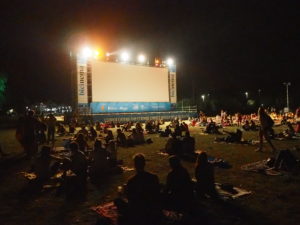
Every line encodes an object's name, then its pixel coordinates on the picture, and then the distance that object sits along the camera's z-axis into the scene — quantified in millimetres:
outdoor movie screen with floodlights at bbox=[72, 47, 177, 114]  32188
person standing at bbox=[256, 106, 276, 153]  11836
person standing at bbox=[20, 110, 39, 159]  11523
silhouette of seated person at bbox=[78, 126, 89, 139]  17670
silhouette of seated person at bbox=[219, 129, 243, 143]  15297
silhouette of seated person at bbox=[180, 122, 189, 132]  18731
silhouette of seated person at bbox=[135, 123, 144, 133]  16456
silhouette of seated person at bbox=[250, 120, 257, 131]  22109
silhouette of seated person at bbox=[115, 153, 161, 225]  4786
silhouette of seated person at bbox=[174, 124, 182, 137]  16248
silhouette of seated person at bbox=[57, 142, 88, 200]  7098
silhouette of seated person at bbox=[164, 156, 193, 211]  5406
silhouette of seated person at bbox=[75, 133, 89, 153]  10781
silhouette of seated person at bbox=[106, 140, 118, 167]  9357
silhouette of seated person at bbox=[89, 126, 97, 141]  17892
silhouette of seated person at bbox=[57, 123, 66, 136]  22159
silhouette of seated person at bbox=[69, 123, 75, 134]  22703
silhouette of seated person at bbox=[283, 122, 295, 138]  16483
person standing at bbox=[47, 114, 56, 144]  16734
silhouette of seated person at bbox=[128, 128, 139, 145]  15569
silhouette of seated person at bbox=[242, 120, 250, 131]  22261
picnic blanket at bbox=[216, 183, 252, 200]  6503
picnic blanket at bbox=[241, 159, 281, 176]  8477
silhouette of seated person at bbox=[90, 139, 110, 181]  8578
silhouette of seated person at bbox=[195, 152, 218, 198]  6328
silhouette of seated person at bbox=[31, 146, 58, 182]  8104
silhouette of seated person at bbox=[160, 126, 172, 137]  19219
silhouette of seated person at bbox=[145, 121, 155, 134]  21969
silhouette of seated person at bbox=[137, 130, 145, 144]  16016
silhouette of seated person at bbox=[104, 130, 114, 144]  14289
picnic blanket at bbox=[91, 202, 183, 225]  4977
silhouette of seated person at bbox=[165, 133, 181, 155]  11636
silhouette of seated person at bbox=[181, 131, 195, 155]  11672
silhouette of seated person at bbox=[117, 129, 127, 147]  15078
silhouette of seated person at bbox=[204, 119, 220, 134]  20938
